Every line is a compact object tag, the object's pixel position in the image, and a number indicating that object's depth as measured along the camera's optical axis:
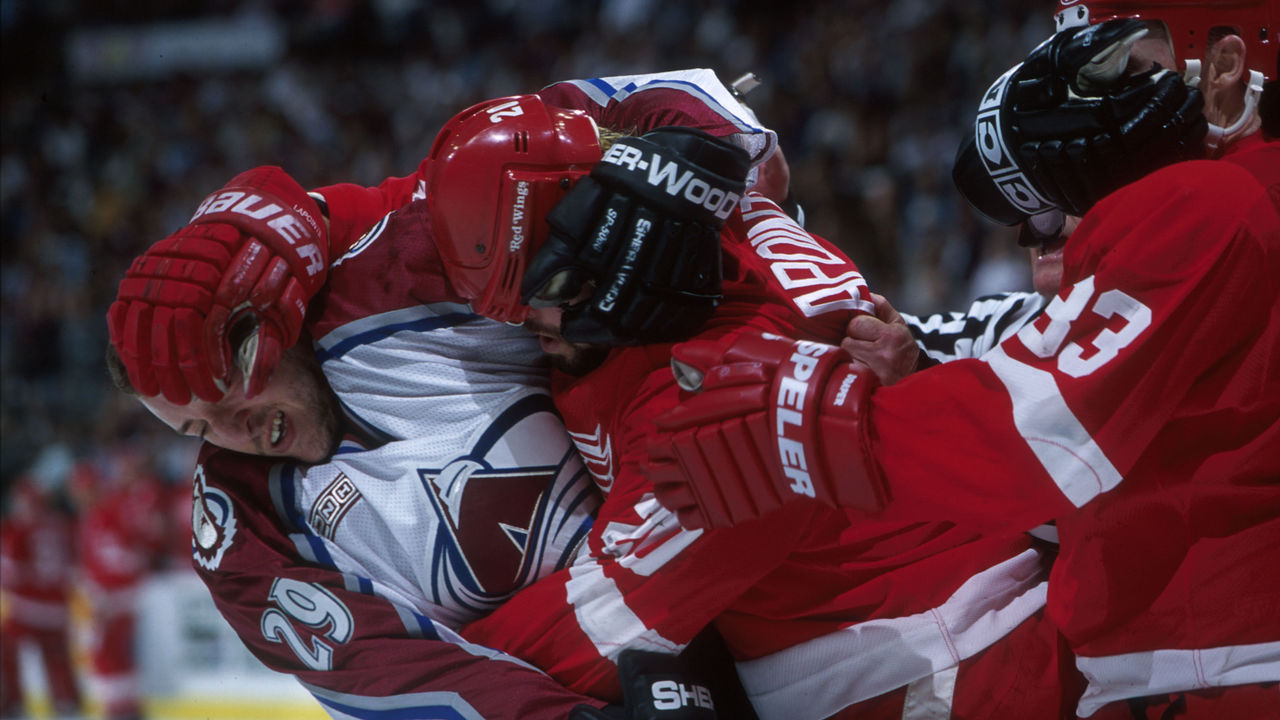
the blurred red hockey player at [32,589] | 13.16
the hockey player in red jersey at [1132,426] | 4.96
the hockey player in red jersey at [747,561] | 5.33
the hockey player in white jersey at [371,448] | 5.48
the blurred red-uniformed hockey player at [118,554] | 11.63
